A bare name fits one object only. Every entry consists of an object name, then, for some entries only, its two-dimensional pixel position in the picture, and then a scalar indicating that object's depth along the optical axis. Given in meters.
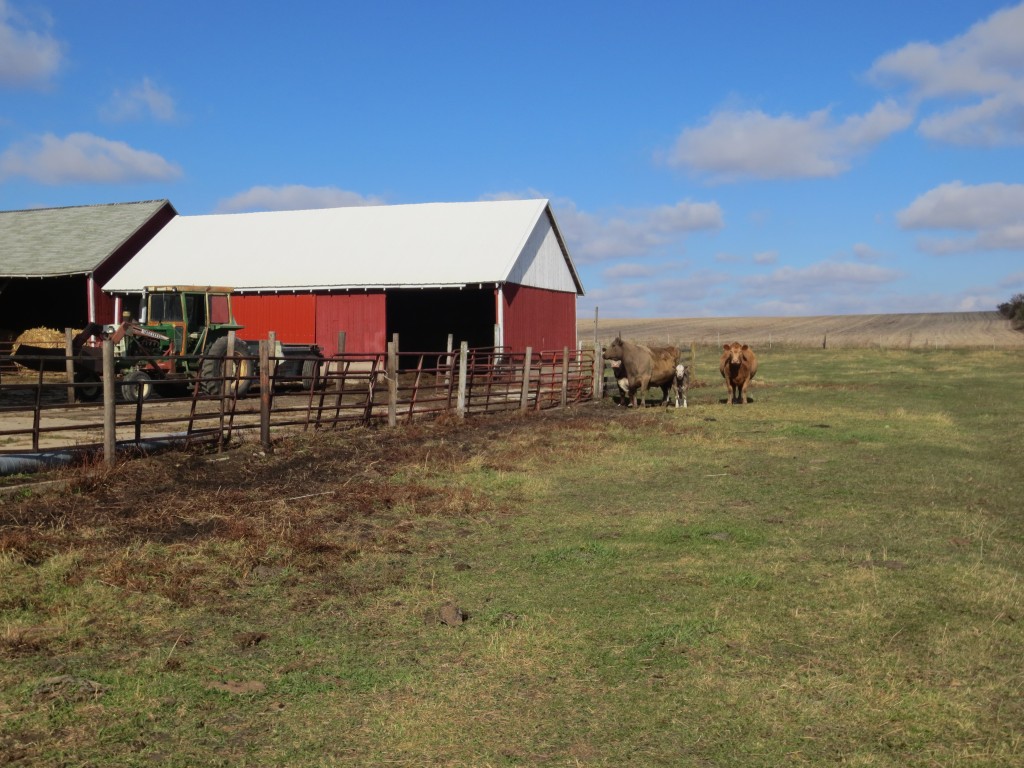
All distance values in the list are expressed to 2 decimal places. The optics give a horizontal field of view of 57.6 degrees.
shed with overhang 31.50
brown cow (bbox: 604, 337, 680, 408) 20.81
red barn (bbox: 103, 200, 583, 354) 27.97
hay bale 26.23
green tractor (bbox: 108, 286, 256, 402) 18.30
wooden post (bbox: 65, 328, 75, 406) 18.18
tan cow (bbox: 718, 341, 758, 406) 20.41
